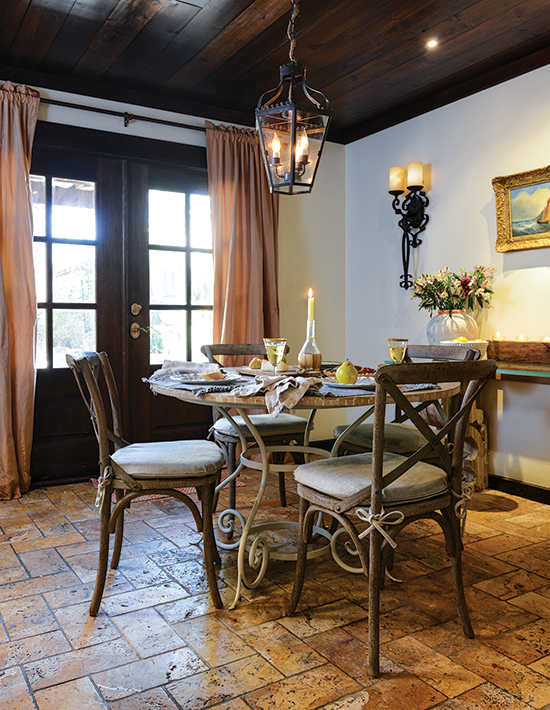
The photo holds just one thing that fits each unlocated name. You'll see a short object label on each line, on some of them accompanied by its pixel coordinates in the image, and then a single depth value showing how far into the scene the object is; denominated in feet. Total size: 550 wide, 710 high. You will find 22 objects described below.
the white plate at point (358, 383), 6.45
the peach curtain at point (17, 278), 11.00
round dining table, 6.02
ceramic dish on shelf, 10.61
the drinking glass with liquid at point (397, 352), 7.30
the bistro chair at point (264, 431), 9.10
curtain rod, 11.84
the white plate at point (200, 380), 6.84
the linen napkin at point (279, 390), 5.93
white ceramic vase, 11.26
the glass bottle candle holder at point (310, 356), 7.86
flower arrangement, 11.33
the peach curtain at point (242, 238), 13.33
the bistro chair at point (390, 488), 5.30
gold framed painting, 10.55
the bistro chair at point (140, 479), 6.53
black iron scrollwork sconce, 12.88
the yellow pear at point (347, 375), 6.71
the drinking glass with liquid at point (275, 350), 7.75
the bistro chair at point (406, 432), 8.31
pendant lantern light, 6.69
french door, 11.97
